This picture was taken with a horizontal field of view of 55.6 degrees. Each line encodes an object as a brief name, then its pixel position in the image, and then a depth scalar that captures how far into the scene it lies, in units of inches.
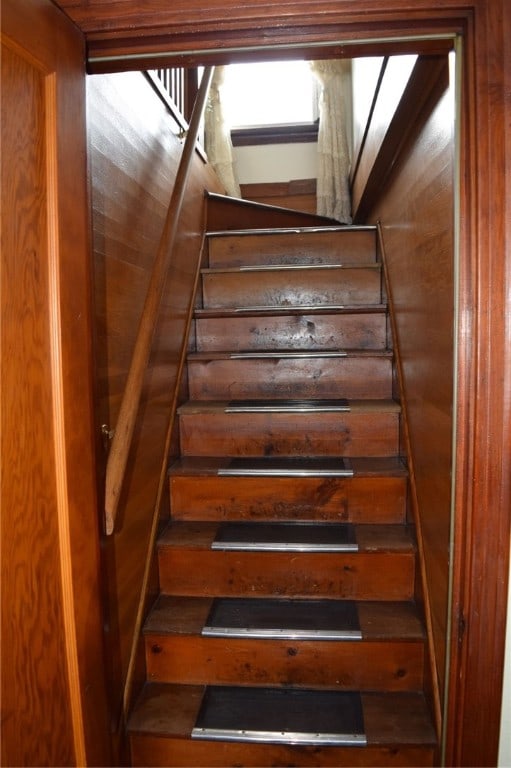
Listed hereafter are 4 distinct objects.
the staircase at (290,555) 52.2
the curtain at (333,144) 141.7
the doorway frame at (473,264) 36.5
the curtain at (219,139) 142.3
